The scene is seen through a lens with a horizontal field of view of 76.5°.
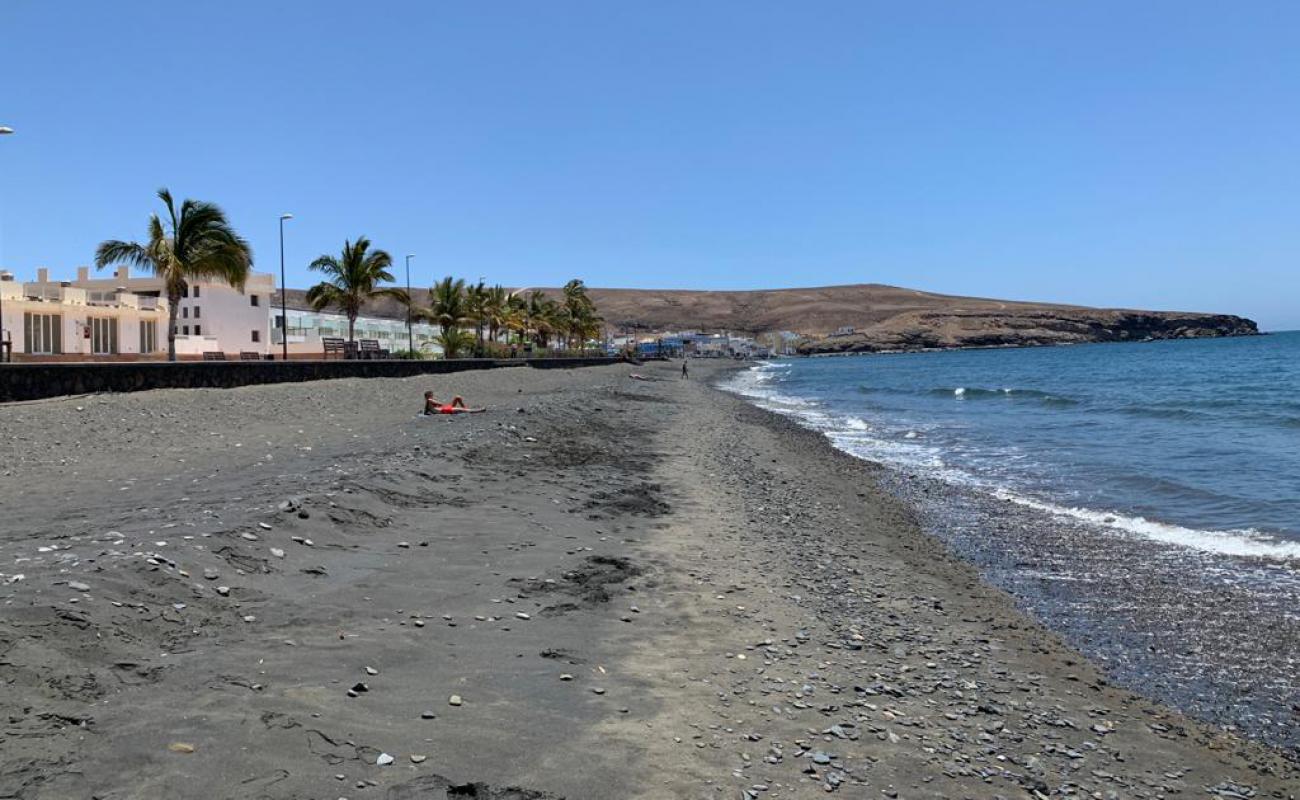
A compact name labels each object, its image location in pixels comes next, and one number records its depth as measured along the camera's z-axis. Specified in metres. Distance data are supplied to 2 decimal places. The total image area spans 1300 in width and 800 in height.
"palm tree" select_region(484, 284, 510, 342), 71.62
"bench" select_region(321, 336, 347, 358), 47.37
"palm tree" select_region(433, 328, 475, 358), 57.66
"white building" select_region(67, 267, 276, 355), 49.56
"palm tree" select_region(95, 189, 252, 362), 31.33
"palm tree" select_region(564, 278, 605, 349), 103.69
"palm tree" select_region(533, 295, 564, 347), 92.80
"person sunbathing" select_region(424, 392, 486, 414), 19.98
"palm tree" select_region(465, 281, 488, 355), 63.94
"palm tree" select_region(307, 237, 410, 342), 47.69
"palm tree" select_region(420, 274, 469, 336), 61.00
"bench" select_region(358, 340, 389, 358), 48.27
